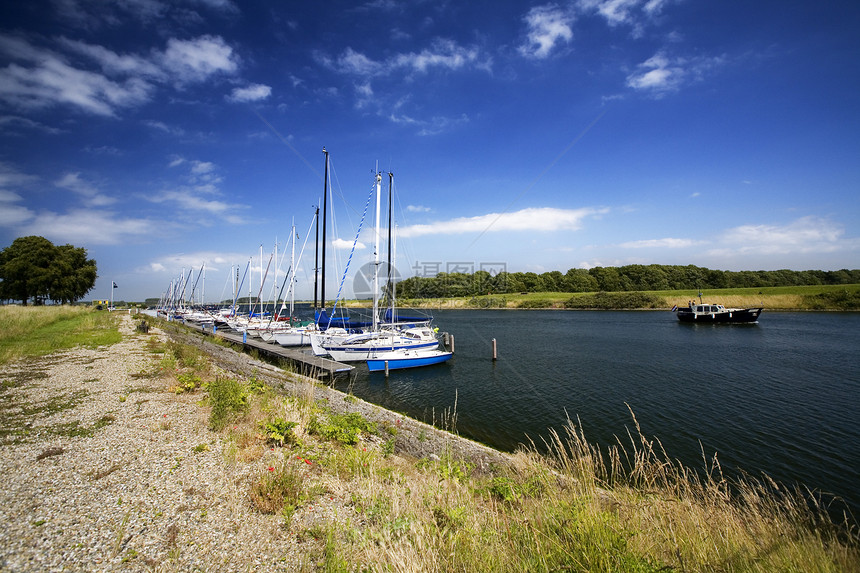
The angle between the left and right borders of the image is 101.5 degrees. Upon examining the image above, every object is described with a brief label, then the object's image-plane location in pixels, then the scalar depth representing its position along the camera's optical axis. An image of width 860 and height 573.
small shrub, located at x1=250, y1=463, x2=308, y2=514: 5.26
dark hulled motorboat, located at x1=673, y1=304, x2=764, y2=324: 51.17
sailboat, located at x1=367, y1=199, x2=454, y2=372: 23.68
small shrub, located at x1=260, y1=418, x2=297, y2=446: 7.64
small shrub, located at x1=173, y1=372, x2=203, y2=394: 11.40
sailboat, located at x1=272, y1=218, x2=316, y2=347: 31.77
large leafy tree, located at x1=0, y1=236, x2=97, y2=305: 47.88
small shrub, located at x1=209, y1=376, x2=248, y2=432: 8.48
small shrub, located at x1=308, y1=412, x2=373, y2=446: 8.42
